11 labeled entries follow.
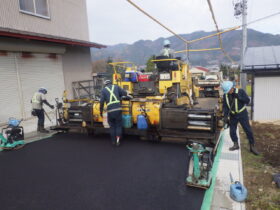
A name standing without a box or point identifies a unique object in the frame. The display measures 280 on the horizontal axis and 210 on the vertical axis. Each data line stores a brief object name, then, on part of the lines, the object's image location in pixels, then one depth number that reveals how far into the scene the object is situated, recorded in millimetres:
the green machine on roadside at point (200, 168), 3205
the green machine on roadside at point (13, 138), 5296
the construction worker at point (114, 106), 5145
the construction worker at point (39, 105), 6785
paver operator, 6729
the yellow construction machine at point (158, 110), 4867
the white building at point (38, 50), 8656
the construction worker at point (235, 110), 4590
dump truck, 12039
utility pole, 11195
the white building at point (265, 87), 7777
